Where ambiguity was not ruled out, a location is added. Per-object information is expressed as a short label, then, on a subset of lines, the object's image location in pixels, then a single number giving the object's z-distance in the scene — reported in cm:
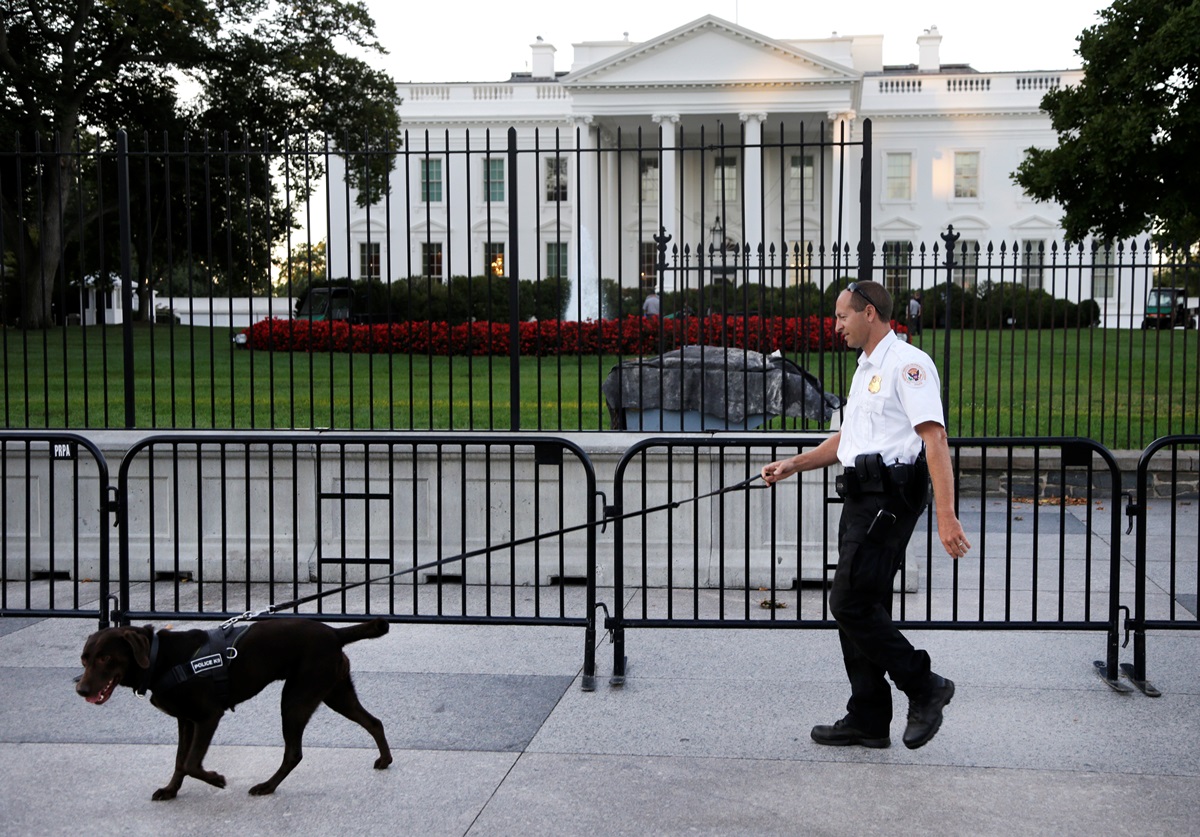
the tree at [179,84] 2892
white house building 5388
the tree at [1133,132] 1886
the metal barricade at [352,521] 813
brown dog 418
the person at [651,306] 2440
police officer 475
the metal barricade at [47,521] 837
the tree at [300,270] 4472
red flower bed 1515
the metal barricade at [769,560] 738
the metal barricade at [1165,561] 585
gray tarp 900
